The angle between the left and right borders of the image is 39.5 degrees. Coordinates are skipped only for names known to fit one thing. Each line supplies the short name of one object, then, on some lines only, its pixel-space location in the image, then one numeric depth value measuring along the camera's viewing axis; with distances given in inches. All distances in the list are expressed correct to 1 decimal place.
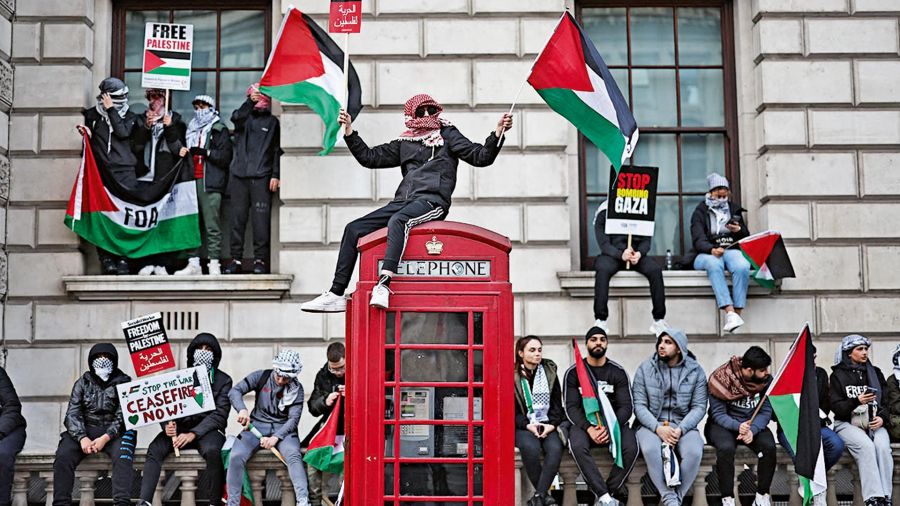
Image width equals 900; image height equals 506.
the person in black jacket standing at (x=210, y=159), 612.4
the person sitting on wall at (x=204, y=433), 447.2
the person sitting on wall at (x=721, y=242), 586.9
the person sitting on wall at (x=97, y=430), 446.3
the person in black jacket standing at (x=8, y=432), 448.8
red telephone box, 364.5
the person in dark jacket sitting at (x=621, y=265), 572.1
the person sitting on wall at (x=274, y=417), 445.1
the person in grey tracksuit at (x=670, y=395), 447.5
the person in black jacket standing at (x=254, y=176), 606.5
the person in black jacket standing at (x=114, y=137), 602.9
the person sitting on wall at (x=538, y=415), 437.1
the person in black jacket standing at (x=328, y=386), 468.1
